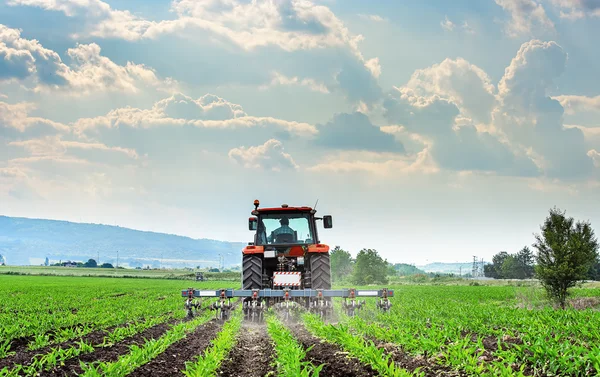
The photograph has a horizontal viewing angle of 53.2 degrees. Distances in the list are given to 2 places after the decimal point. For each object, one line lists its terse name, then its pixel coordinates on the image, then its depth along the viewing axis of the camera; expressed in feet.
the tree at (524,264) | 495.00
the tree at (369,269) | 386.73
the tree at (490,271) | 571.60
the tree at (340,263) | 510.09
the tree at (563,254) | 105.91
